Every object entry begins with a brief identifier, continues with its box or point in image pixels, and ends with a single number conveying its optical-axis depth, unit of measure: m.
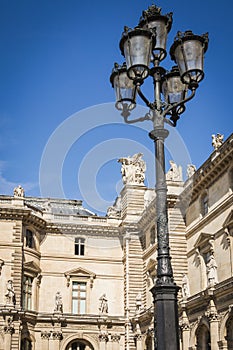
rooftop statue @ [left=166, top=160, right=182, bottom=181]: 41.44
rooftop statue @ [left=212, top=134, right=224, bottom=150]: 33.28
